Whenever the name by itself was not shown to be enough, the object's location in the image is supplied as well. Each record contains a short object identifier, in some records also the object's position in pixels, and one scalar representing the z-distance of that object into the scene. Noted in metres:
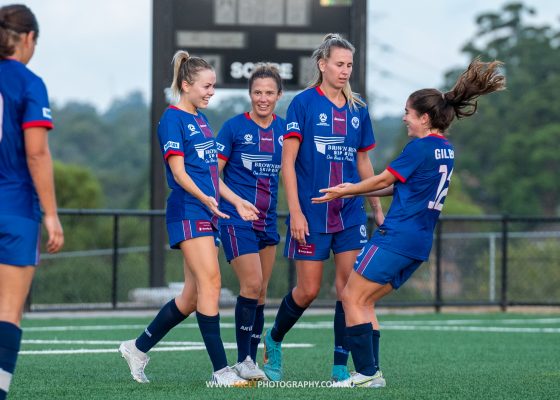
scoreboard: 30.45
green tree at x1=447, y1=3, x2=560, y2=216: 100.31
